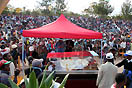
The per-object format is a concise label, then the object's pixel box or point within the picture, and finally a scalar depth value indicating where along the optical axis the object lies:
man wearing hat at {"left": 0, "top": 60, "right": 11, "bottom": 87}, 3.54
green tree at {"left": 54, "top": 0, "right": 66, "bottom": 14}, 57.45
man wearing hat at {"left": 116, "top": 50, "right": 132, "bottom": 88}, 4.25
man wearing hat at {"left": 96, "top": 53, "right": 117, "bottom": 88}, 4.22
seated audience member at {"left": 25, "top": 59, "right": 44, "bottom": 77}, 4.05
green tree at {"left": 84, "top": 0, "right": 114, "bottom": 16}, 51.16
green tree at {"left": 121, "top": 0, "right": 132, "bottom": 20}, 50.56
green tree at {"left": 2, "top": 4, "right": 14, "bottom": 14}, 36.93
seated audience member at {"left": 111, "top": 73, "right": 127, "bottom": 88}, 2.88
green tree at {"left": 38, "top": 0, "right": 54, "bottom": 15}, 58.31
